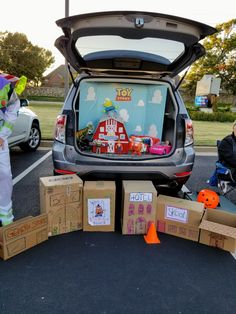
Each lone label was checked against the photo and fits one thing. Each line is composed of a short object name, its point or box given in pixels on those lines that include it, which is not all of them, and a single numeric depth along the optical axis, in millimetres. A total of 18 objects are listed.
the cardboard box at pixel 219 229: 2746
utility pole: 7309
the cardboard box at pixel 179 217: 2987
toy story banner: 4371
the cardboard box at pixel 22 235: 2508
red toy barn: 3826
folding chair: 3820
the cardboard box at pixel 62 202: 2891
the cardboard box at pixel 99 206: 3006
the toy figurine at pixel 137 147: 3809
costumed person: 2824
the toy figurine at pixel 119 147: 3852
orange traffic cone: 2975
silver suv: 2691
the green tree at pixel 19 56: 40000
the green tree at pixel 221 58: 30641
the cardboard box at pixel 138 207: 2997
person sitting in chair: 3845
